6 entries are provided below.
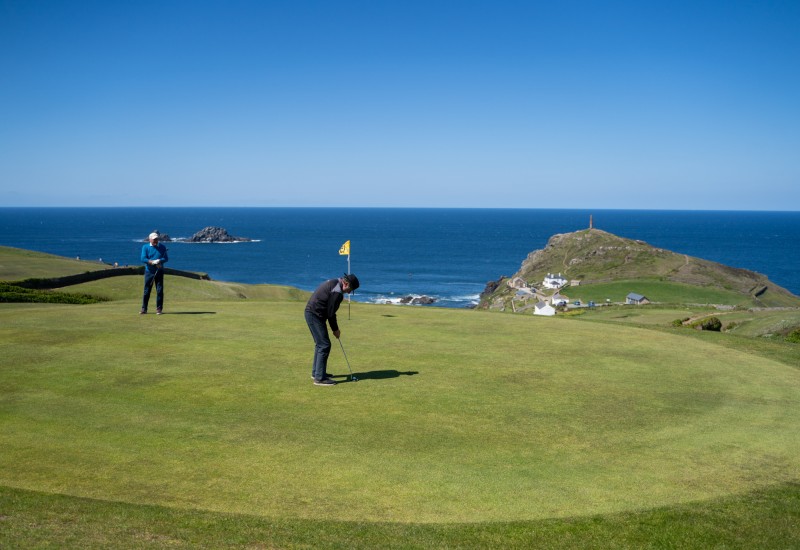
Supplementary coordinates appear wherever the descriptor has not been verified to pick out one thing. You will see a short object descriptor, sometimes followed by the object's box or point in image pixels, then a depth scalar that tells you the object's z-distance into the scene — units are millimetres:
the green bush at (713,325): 27148
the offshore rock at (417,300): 118938
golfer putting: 13758
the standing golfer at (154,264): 20422
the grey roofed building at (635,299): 90312
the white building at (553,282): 116500
